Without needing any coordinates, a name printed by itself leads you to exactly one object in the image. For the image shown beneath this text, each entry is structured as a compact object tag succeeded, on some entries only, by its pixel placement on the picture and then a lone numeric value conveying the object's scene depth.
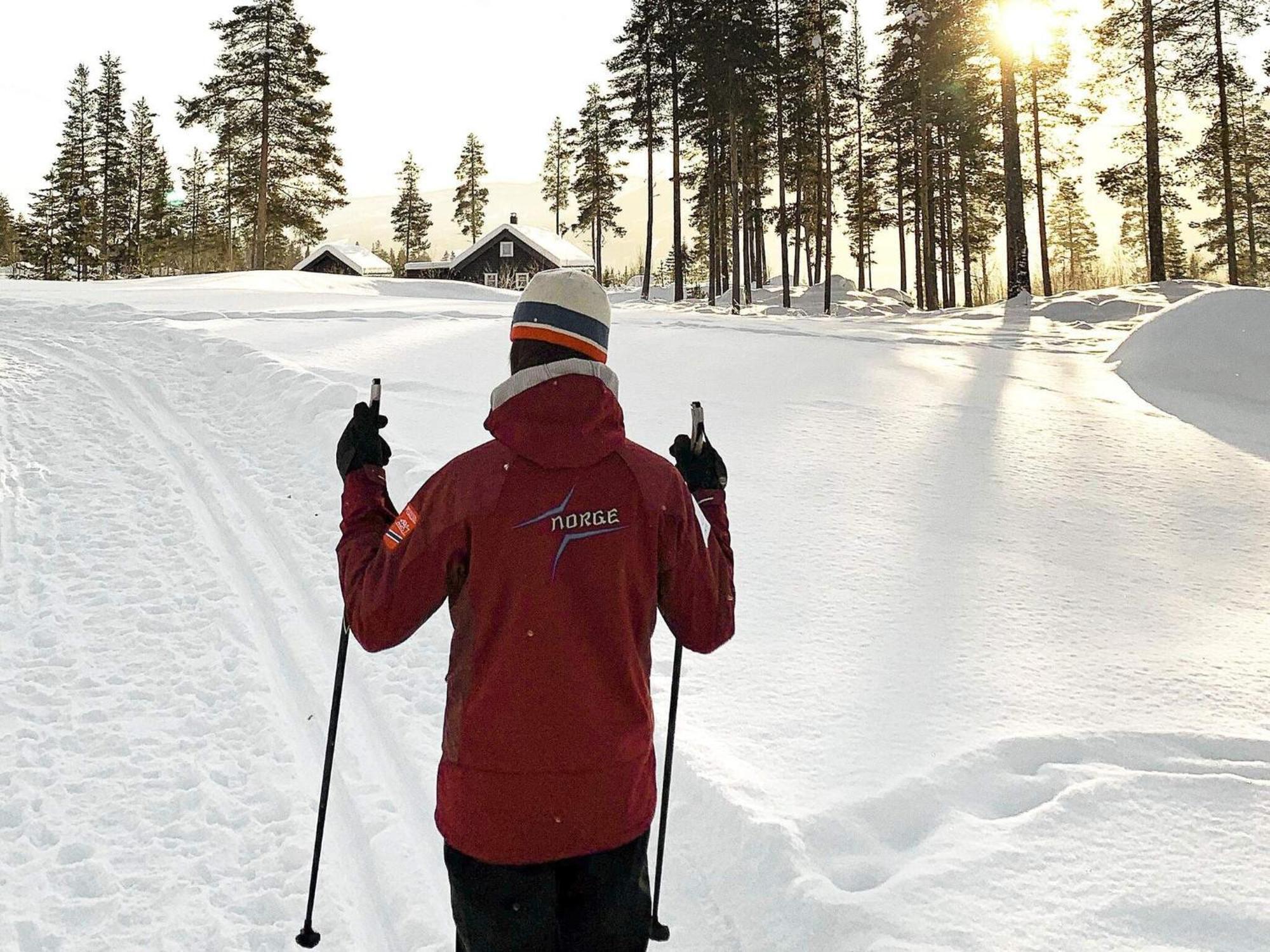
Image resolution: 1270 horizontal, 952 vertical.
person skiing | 1.59
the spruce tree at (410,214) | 63.31
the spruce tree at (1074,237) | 61.19
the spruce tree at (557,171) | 60.75
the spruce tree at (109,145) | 46.47
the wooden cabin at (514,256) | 39.28
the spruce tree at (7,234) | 64.69
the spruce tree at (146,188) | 52.94
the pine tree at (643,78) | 33.34
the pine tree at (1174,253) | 52.72
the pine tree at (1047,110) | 28.31
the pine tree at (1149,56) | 20.31
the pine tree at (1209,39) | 21.84
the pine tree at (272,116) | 32.94
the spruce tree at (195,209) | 60.31
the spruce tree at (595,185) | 47.34
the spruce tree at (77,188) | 46.25
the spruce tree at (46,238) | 49.38
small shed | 42.34
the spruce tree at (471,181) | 61.62
